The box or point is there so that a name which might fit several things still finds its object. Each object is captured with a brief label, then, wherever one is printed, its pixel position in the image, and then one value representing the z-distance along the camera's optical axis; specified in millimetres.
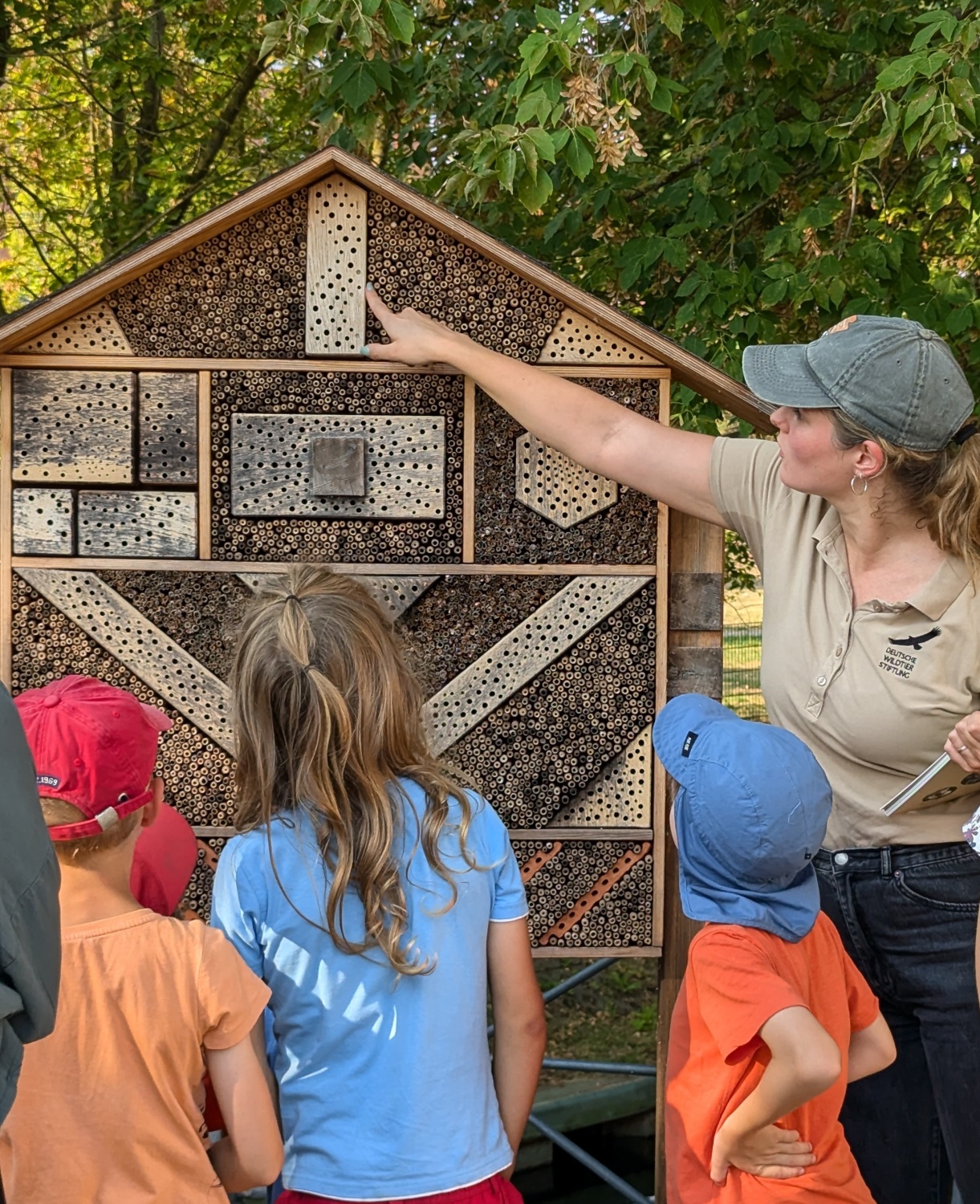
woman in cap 2418
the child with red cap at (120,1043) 1781
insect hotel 2896
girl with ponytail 1994
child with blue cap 1909
